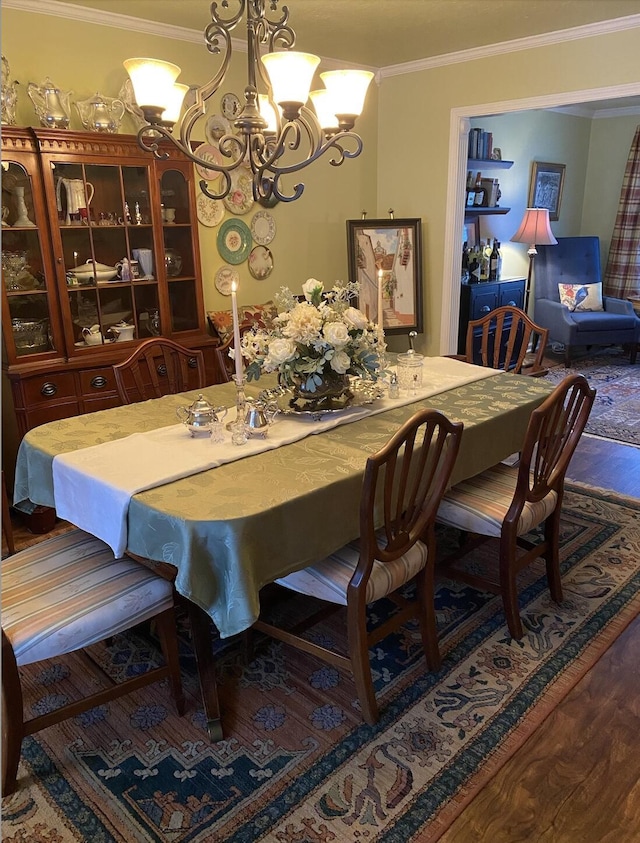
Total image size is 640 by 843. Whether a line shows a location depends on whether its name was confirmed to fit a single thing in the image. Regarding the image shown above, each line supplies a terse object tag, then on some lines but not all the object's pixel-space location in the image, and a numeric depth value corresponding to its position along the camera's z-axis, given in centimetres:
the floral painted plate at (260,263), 428
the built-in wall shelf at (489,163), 549
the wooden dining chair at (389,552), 179
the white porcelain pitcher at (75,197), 315
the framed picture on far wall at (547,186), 645
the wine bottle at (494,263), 598
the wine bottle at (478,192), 561
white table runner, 180
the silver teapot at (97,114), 321
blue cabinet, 542
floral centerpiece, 217
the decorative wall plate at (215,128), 388
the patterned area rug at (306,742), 166
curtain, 668
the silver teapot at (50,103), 303
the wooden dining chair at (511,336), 329
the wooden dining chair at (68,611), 165
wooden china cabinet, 304
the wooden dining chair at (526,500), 214
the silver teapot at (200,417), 216
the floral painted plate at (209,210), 390
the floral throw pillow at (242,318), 392
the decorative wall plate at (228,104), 388
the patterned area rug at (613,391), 455
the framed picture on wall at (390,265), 464
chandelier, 189
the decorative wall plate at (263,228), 424
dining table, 166
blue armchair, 620
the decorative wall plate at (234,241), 407
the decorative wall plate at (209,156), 384
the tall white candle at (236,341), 202
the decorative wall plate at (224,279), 410
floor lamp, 582
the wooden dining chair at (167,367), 258
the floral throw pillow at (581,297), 652
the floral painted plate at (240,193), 402
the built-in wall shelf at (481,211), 559
